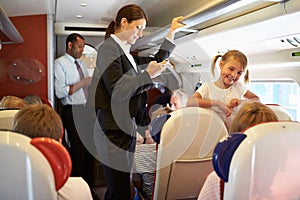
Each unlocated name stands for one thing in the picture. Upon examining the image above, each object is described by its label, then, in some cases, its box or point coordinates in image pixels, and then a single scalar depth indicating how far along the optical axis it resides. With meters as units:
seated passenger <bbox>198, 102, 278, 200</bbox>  1.25
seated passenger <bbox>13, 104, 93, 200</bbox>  1.12
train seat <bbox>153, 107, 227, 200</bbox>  1.61
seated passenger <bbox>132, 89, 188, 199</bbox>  2.16
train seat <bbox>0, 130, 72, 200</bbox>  0.91
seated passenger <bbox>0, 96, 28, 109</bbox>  2.06
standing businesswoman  1.65
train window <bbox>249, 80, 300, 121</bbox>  2.79
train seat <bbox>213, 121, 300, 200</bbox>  1.01
